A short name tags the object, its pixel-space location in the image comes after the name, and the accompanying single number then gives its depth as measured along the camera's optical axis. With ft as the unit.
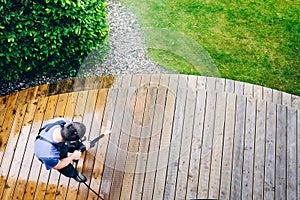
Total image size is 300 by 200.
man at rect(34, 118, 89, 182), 11.85
